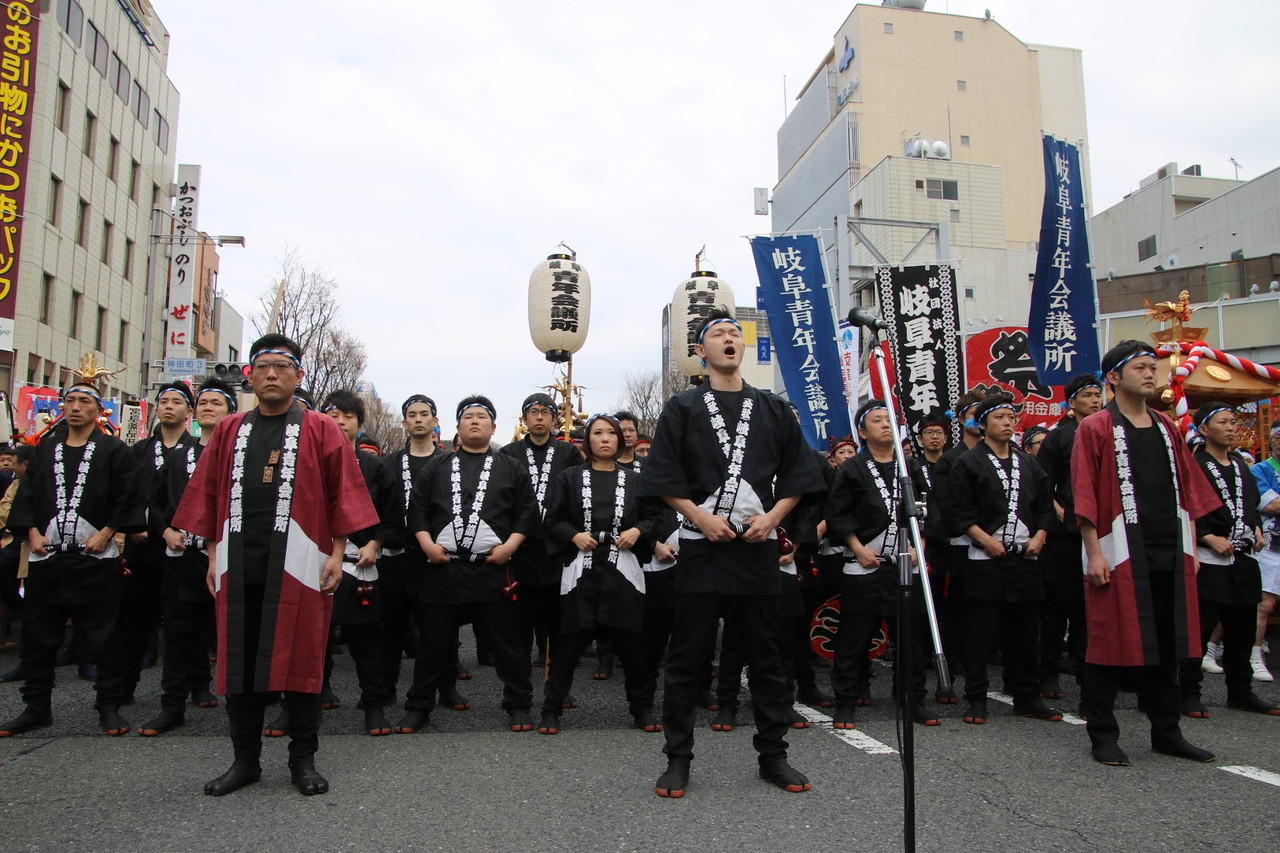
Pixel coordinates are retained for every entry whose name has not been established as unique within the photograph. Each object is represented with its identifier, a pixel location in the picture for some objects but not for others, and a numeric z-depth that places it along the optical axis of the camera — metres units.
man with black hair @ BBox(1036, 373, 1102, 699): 6.02
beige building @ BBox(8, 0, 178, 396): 20.83
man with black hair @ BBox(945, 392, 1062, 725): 5.39
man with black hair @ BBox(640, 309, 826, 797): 4.01
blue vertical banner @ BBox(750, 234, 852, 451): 10.12
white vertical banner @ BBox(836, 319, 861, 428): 10.17
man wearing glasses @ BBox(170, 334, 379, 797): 3.97
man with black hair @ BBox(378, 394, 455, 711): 5.54
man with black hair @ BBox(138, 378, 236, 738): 5.00
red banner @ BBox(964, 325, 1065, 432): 10.98
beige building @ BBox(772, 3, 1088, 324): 35.56
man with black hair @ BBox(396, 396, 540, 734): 5.11
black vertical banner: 9.92
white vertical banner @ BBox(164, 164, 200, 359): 22.06
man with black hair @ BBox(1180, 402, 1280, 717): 5.43
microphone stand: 2.80
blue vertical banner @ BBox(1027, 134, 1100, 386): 9.13
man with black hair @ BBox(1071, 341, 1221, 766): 4.44
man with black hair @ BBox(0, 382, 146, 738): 4.91
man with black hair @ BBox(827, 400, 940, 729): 5.21
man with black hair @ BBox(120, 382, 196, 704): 5.46
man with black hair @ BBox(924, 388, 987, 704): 5.73
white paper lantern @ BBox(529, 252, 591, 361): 12.62
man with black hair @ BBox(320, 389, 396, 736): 5.05
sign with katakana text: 15.85
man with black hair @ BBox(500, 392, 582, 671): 5.92
